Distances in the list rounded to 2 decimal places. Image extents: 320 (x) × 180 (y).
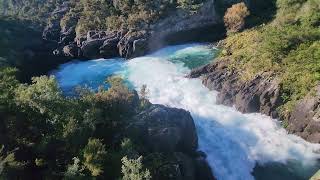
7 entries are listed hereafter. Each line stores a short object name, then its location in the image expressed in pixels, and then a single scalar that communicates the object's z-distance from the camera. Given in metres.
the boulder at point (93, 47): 38.01
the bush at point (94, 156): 14.99
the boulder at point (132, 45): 36.05
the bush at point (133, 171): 14.57
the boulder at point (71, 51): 39.50
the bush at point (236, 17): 35.41
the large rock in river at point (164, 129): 17.77
